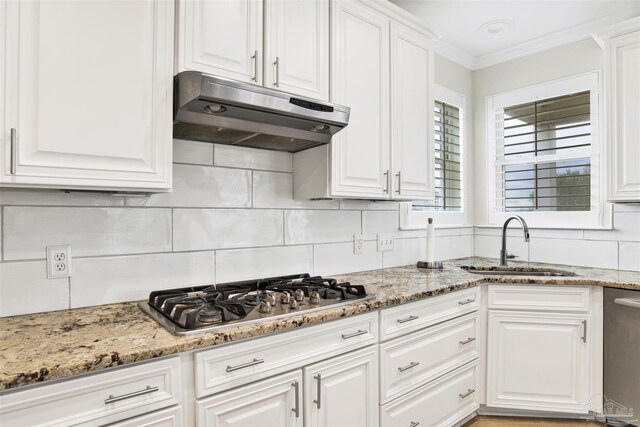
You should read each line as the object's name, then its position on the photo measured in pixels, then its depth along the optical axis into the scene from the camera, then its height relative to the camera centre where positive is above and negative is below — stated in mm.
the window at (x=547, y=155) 2850 +471
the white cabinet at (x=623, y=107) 2383 +669
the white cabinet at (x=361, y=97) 1989 +629
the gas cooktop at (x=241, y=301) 1307 -343
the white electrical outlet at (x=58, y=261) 1474 -180
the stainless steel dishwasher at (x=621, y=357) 2293 -855
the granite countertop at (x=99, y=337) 982 -371
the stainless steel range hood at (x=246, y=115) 1425 +409
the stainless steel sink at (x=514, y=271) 2639 -388
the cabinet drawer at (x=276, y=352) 1236 -493
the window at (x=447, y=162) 3148 +437
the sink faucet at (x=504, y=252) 2877 -275
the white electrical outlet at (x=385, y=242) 2629 -189
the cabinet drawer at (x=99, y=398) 953 -484
